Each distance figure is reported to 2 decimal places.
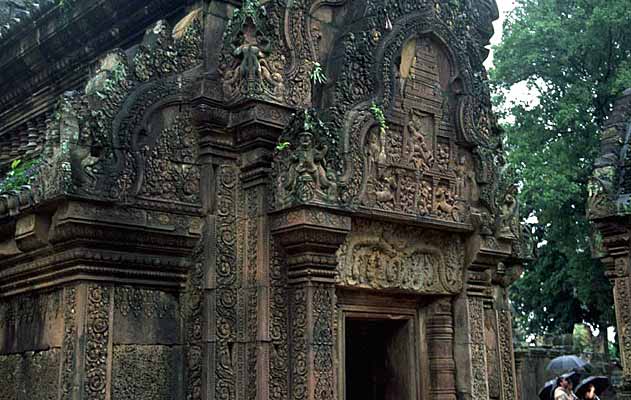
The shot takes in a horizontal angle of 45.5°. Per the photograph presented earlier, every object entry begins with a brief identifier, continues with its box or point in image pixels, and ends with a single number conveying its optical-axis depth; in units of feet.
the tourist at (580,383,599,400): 42.01
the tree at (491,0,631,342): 77.55
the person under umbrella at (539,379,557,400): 47.14
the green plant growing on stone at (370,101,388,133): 23.11
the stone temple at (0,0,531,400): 19.45
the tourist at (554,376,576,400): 38.47
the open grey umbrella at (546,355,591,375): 67.87
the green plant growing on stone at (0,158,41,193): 21.49
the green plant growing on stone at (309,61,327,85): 22.76
